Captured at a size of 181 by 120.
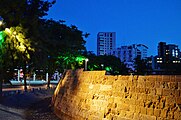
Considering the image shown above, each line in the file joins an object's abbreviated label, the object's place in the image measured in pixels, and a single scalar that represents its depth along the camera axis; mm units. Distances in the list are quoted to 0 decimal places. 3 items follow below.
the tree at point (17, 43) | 17396
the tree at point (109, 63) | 52939
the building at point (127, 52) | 111691
